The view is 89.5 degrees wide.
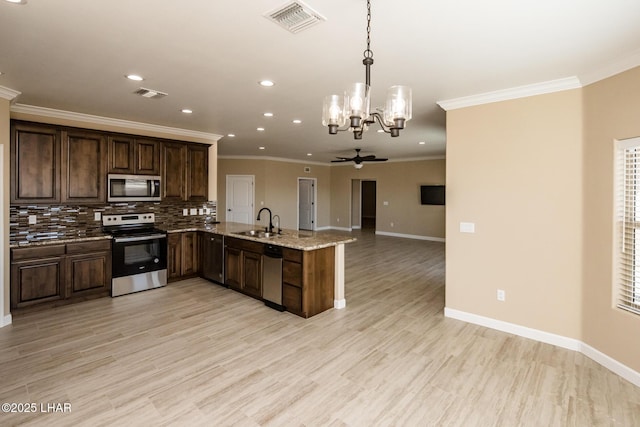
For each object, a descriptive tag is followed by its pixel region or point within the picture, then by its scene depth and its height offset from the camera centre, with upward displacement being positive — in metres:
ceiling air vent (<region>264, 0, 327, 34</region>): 1.99 +1.27
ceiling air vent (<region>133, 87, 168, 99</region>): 3.62 +1.36
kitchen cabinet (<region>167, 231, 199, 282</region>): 5.38 -0.75
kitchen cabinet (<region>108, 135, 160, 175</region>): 4.85 +0.87
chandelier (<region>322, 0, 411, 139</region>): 2.03 +0.68
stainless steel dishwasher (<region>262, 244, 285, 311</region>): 4.19 -0.87
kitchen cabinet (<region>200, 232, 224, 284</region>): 5.19 -0.76
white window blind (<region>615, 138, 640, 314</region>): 2.75 -0.10
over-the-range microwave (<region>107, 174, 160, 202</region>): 4.82 +0.36
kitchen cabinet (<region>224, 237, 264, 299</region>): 4.52 -0.80
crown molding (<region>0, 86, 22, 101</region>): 3.51 +1.31
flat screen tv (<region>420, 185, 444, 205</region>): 9.81 +0.55
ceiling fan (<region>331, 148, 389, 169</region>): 8.25 +1.37
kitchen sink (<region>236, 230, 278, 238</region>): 4.66 -0.33
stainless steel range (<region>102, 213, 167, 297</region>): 4.70 -0.65
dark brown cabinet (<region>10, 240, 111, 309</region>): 3.96 -0.81
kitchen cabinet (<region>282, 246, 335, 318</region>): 3.94 -0.86
